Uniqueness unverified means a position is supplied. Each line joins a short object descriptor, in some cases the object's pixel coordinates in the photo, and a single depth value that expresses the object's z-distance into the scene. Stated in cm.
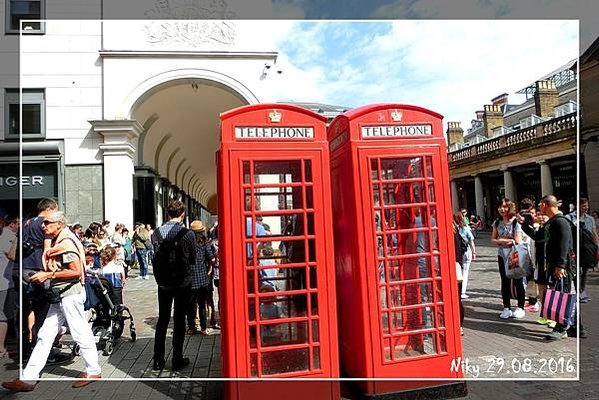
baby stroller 476
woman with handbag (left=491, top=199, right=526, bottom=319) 545
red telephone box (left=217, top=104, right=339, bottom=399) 304
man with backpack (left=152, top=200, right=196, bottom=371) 409
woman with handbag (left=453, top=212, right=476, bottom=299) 496
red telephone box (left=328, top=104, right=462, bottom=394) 321
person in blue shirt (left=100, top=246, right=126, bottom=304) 552
